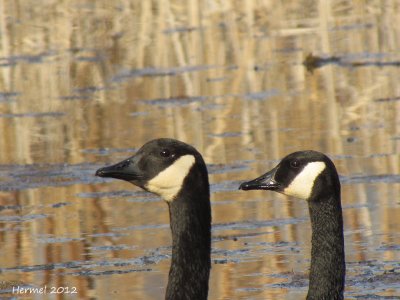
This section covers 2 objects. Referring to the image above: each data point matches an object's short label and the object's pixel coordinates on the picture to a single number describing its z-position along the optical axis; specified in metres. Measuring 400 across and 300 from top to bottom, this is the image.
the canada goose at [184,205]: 12.13
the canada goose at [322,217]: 12.35
